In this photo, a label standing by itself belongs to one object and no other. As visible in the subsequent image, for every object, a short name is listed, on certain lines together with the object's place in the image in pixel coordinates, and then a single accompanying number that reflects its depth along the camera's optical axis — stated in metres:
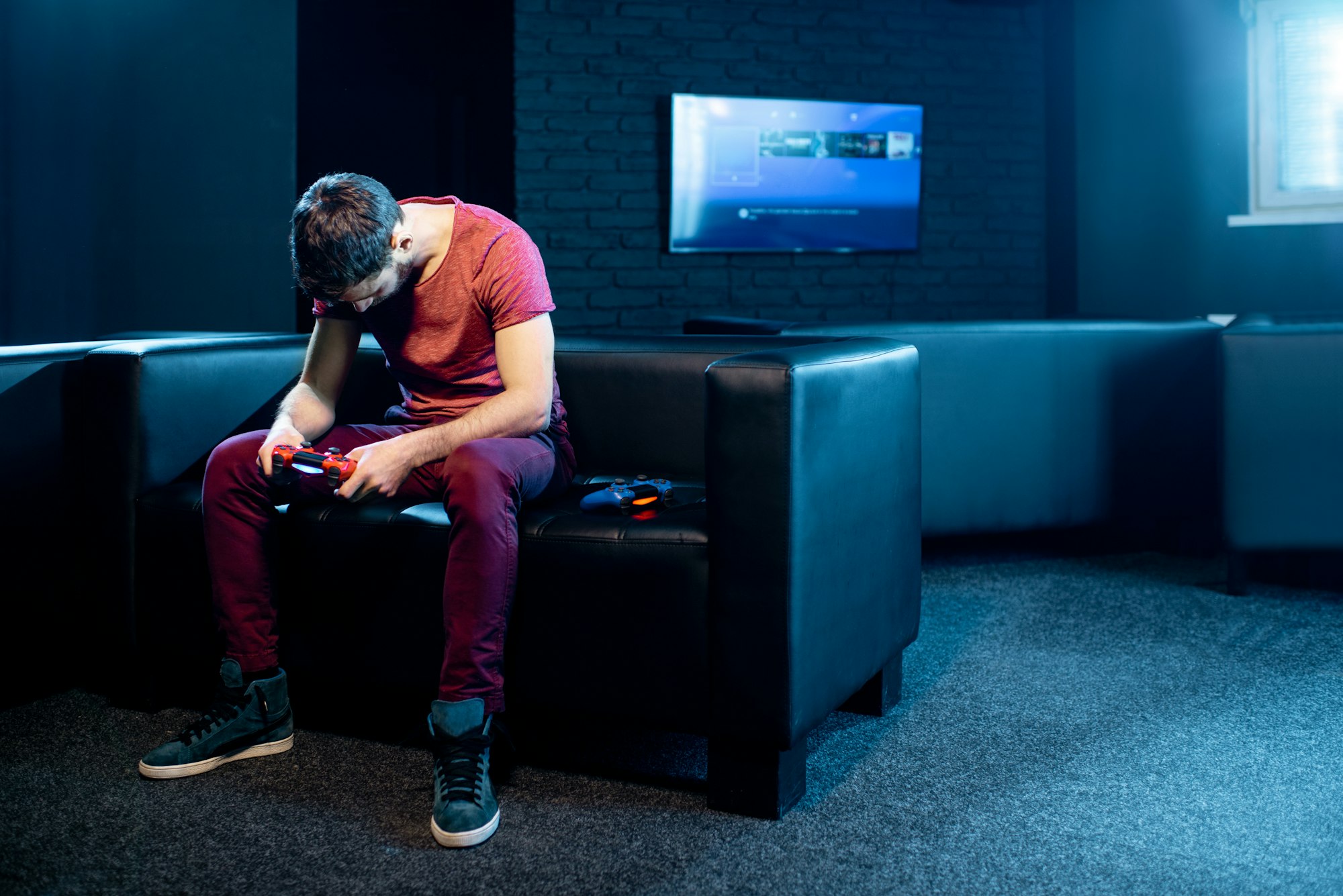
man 1.59
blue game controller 1.77
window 4.43
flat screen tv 5.16
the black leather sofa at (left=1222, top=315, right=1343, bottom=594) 2.75
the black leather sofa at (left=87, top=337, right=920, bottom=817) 1.56
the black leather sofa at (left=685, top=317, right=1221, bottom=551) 3.05
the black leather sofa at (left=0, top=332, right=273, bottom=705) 2.01
